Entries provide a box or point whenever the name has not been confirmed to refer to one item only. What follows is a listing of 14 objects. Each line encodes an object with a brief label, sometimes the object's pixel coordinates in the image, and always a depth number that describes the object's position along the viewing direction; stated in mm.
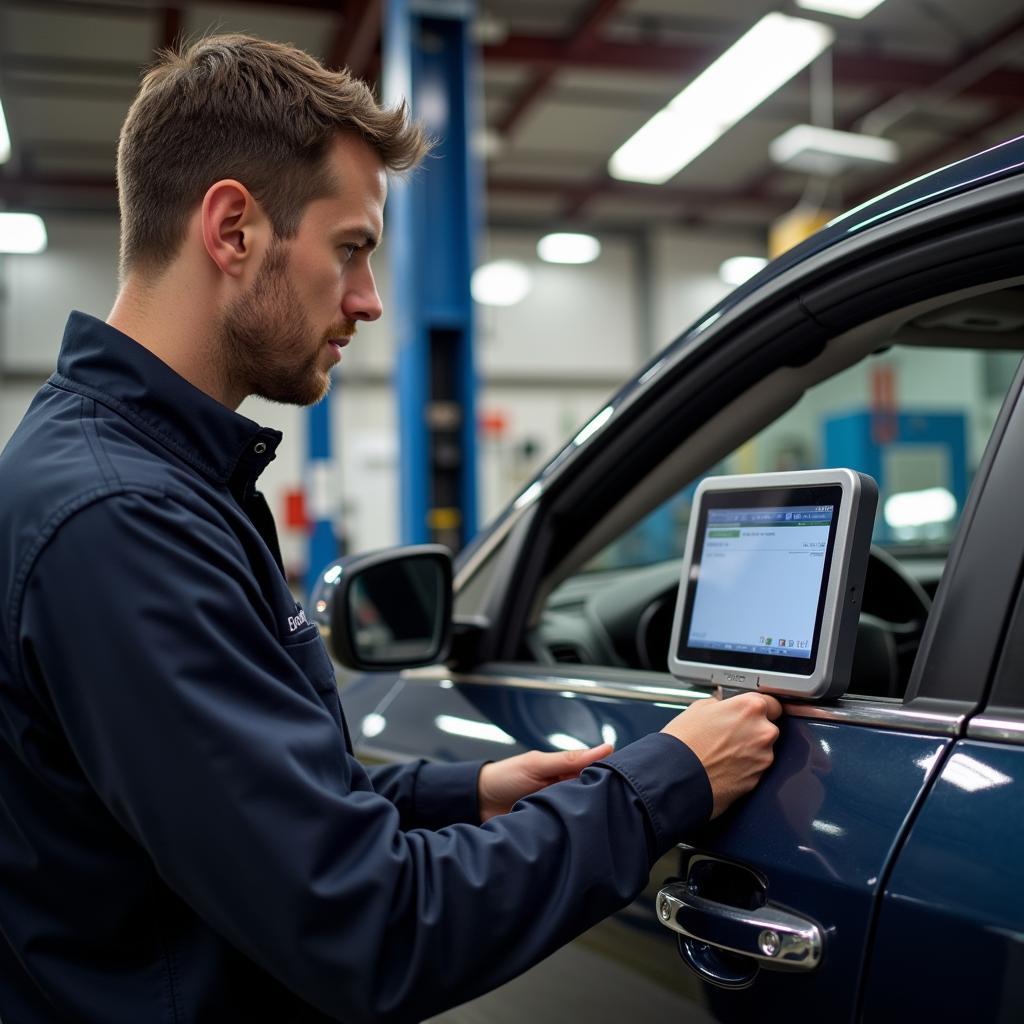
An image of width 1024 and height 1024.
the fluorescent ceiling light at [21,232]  10469
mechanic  889
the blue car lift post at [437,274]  6191
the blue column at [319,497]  11008
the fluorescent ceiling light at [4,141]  8155
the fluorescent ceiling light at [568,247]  13297
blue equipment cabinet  9305
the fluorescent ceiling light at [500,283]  13047
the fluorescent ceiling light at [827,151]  7715
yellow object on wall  9484
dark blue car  860
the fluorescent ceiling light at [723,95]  7324
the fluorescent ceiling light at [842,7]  6598
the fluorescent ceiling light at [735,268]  14023
